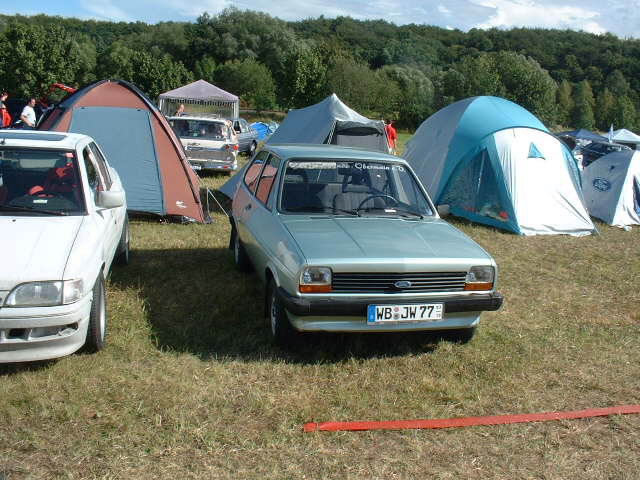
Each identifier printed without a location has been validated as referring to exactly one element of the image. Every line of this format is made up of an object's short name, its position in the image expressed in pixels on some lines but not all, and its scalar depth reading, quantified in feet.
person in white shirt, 57.59
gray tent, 38.63
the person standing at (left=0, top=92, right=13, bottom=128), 60.18
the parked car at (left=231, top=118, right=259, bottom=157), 68.49
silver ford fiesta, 13.88
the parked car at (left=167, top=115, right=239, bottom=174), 46.19
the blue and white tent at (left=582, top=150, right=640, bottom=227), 38.91
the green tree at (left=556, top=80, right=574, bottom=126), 219.20
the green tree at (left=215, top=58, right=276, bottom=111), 189.57
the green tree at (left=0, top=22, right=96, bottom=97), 151.84
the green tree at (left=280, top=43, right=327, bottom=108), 171.73
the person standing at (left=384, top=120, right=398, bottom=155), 65.86
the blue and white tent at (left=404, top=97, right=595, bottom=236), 34.04
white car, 12.31
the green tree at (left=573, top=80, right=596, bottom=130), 214.48
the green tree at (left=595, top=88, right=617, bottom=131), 224.94
